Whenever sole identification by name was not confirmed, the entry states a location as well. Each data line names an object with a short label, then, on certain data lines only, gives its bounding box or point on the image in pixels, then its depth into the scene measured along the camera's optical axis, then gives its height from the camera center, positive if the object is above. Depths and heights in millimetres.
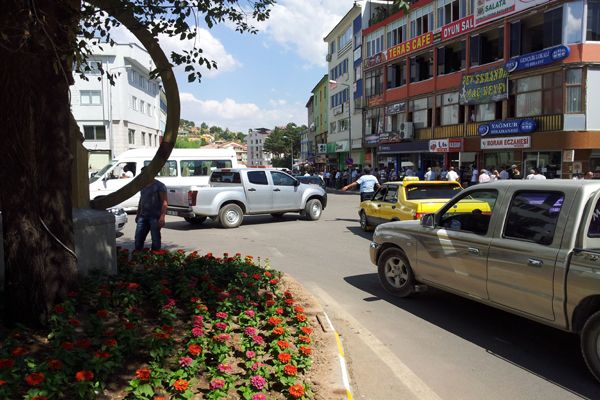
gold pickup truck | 4102 -758
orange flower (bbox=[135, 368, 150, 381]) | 3117 -1253
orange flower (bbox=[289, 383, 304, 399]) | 3292 -1445
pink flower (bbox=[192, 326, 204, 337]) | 3823 -1205
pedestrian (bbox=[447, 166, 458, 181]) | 20072 +45
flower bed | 3104 -1253
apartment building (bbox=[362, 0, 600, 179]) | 23547 +5407
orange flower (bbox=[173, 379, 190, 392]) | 3088 -1312
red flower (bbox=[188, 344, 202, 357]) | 3543 -1251
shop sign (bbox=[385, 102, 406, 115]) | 38156 +5414
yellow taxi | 10477 -511
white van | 17938 +398
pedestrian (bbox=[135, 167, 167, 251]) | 8578 -552
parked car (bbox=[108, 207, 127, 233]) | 12034 -980
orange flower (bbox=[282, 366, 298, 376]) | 3566 -1408
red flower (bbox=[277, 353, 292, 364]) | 3711 -1370
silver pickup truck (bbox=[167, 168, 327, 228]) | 14133 -612
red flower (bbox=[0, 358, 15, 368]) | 3024 -1145
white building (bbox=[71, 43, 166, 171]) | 42594 +6058
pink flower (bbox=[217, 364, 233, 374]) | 3434 -1345
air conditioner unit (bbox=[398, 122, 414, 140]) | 36344 +3406
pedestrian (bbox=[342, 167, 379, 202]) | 15289 -296
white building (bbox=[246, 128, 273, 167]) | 172875 +11098
